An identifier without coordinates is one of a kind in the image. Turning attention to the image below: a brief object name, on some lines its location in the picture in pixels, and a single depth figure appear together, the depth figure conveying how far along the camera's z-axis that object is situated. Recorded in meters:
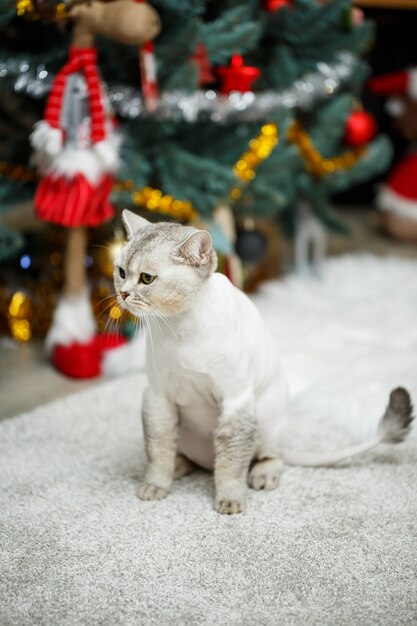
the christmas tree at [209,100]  1.61
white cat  1.03
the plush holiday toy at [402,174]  2.64
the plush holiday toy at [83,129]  1.47
